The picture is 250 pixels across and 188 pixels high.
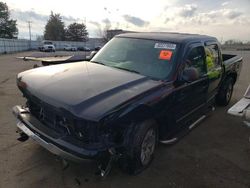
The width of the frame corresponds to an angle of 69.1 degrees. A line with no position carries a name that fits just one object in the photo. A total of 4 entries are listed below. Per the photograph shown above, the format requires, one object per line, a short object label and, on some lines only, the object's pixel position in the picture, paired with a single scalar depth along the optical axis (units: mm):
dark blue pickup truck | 1949
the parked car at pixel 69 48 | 39405
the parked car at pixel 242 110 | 3042
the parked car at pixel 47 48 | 30397
